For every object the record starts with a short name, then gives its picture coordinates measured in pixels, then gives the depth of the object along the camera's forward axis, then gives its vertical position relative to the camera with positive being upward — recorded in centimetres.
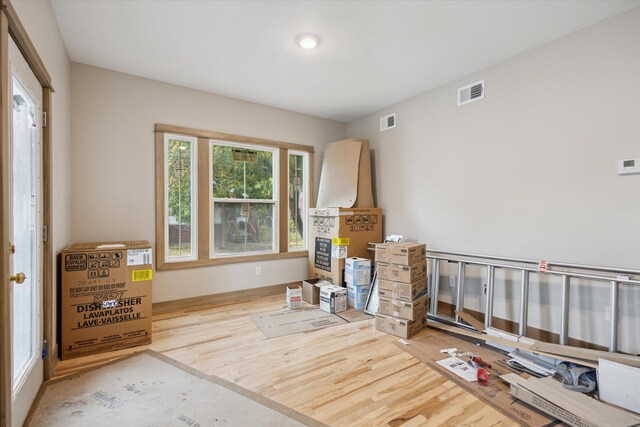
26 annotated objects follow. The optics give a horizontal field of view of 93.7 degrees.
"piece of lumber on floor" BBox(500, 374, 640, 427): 166 -115
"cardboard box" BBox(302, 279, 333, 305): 389 -108
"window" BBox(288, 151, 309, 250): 459 +13
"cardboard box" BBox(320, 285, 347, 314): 357 -109
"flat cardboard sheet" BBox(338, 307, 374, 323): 336 -124
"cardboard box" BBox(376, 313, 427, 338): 288 -115
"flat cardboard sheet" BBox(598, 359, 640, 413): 179 -108
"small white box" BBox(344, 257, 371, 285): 367 -77
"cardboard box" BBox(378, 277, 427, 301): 290 -80
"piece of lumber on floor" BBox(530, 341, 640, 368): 198 -103
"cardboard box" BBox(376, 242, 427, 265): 292 -45
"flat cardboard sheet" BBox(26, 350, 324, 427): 171 -122
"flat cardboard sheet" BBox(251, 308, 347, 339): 303 -123
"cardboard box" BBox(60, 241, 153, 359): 247 -77
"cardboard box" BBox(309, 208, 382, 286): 393 -38
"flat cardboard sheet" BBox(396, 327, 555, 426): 178 -122
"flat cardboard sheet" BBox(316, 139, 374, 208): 426 +45
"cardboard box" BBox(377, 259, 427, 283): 291 -63
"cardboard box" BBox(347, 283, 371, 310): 368 -106
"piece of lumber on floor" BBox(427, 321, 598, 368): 208 -111
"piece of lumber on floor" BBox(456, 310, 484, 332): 282 -109
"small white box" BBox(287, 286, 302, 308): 367 -110
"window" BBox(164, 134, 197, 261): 362 +14
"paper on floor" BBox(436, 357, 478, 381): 218 -122
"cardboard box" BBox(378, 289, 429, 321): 290 -98
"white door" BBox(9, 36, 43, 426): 157 -15
